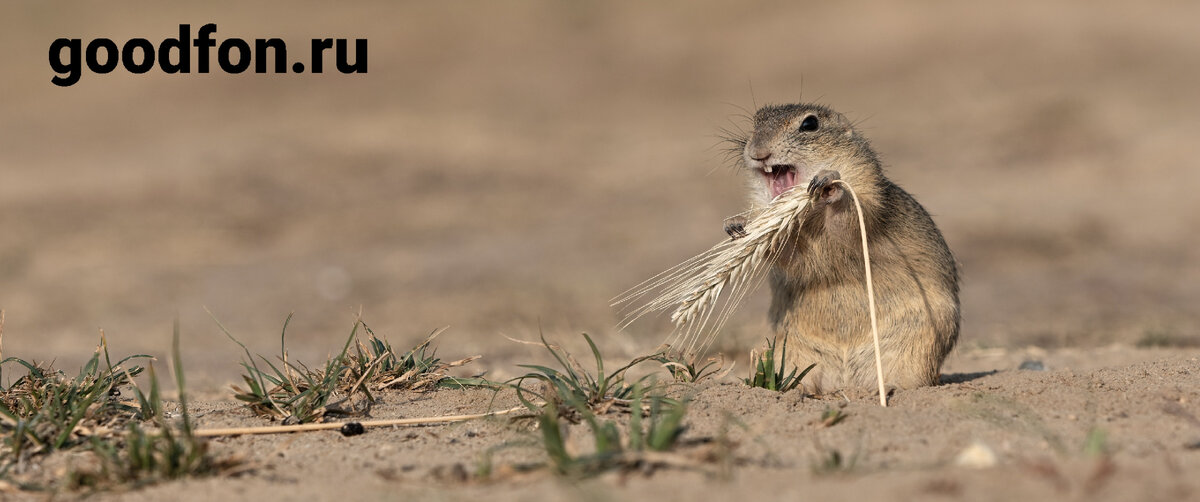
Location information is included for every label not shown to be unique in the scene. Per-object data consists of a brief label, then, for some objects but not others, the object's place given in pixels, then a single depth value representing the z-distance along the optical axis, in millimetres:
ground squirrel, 8781
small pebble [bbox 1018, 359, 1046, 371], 10539
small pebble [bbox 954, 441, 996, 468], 5044
